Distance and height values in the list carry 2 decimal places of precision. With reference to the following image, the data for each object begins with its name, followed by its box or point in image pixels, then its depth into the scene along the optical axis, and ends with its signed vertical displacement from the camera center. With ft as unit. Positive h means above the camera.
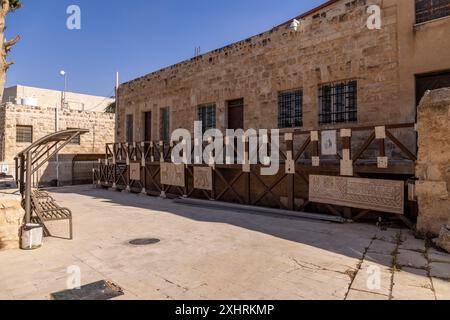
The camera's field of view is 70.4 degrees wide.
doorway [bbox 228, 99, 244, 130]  36.65 +5.73
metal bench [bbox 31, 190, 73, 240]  18.25 -3.06
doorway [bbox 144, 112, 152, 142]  50.42 +5.86
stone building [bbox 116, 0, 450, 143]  23.89 +8.53
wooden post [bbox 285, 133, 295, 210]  26.12 -0.60
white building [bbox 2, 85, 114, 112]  94.12 +20.87
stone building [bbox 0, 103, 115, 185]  57.41 +5.32
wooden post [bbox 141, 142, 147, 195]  41.52 -1.09
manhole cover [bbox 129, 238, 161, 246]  17.52 -4.45
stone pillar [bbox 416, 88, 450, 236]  17.12 +0.04
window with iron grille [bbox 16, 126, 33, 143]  62.44 +5.72
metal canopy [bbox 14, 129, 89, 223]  17.62 +0.04
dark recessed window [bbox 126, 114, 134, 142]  53.21 +5.97
